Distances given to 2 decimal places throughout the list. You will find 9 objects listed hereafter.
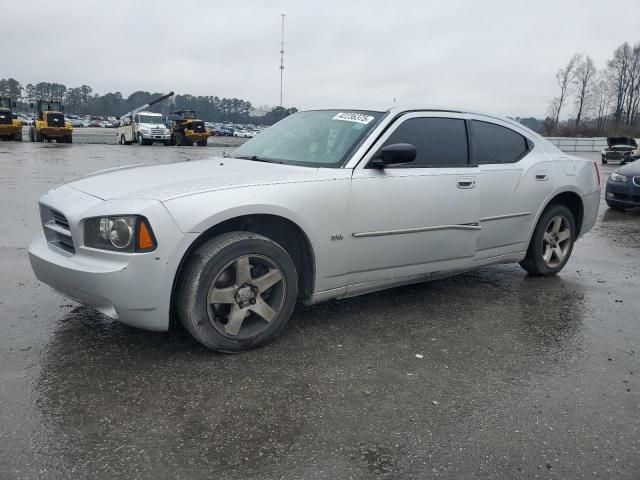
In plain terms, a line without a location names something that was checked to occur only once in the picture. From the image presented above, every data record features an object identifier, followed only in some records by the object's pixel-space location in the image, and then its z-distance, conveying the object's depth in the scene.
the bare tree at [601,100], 80.81
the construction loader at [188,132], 35.97
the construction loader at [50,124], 31.33
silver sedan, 3.08
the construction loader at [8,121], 30.50
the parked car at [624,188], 10.12
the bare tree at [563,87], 77.00
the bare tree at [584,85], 77.94
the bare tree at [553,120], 67.44
